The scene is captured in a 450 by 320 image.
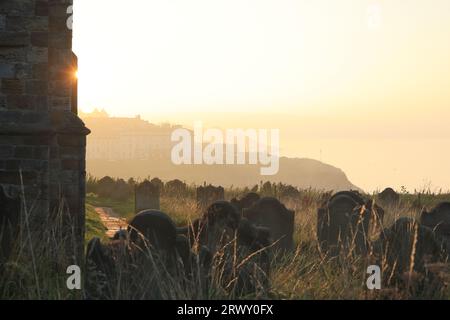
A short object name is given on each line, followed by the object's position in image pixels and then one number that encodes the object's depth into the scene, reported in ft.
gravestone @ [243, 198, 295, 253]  34.55
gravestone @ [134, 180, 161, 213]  53.42
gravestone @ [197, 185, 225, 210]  58.13
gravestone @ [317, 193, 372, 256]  34.17
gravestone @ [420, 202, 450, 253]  35.09
